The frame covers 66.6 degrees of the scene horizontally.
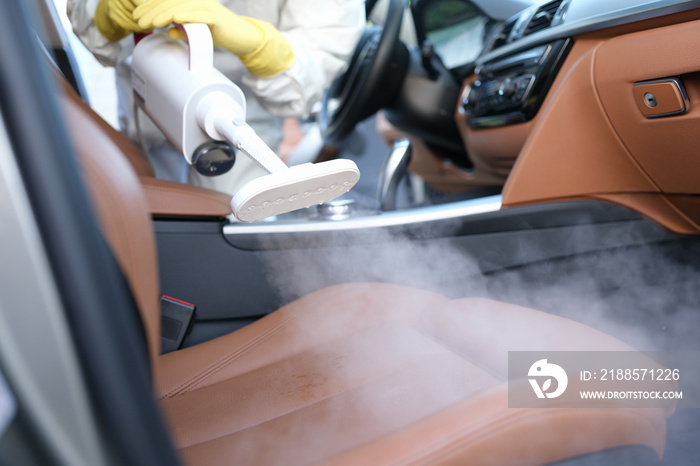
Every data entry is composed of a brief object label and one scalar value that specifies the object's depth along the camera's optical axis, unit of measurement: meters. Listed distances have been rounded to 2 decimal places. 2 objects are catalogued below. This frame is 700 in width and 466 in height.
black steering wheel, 1.25
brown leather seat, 0.41
